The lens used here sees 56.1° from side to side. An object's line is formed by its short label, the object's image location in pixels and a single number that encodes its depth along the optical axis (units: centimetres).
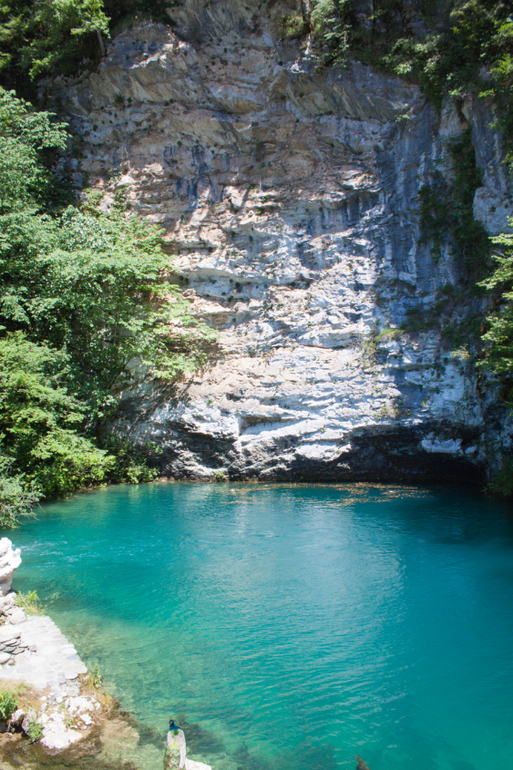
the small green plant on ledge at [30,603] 772
